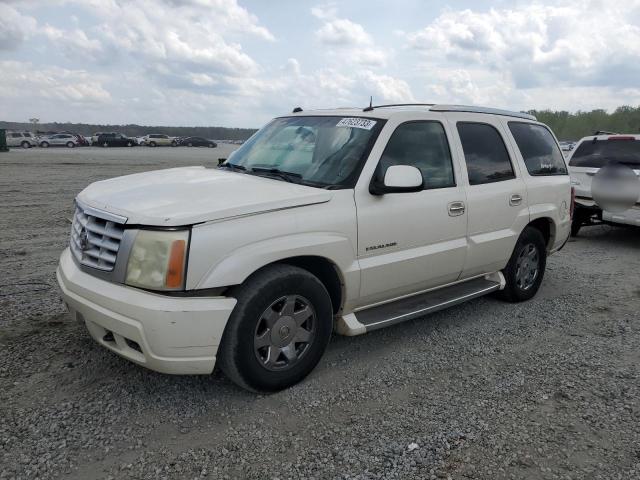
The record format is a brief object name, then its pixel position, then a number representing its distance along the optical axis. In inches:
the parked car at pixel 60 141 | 2005.4
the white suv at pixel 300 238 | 115.7
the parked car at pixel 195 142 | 2615.7
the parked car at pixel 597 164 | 313.6
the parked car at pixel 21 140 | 1823.2
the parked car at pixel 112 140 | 2209.6
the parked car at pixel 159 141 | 2486.5
